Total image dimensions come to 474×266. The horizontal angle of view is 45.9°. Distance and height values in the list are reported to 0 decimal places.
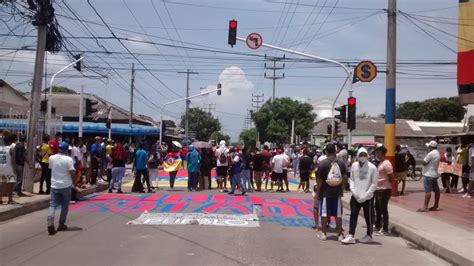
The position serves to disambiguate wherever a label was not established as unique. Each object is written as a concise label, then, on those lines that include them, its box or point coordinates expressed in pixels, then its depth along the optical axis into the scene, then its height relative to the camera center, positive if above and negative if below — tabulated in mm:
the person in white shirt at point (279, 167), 22656 -523
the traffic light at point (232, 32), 21484 +4638
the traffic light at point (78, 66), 30547 +4498
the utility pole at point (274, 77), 75938 +11688
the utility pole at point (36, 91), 16875 +1702
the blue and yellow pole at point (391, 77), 19484 +2849
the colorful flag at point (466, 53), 19891 +3871
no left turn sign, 22266 +4522
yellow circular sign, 22219 +3403
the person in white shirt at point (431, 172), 14477 -357
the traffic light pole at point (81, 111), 27361 +1813
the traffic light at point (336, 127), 28528 +1479
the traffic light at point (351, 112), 22625 +1799
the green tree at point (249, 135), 115906 +4147
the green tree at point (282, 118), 76250 +5048
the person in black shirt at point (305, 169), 21875 -558
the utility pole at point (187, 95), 62619 +6794
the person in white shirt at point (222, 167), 22438 -593
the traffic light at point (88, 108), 25125 +1822
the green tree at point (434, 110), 85812 +7700
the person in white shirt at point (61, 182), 10953 -678
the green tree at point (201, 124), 108625 +5581
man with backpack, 10773 -650
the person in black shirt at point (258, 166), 22281 -519
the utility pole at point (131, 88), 49100 +5521
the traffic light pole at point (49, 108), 22616 +1970
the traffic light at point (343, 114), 23594 +1780
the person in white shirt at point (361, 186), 10508 -550
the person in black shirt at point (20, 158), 14945 -307
